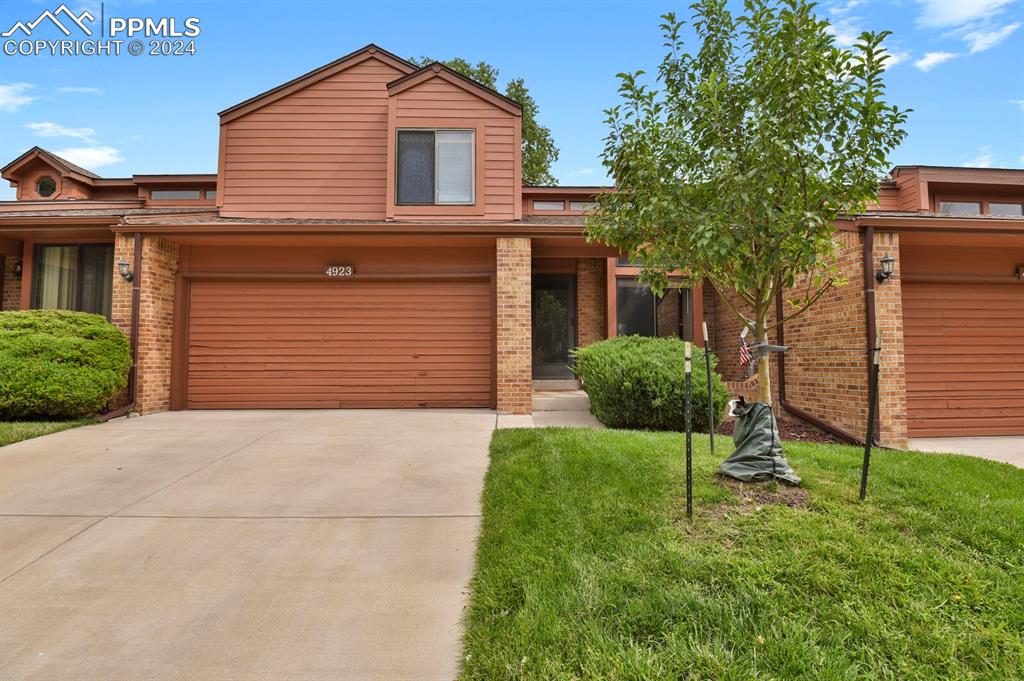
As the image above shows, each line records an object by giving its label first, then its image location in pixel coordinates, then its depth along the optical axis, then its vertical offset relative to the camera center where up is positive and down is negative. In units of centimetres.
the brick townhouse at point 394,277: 759 +148
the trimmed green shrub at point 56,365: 659 -9
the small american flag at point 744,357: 841 +7
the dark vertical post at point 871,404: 320 -29
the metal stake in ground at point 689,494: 305 -87
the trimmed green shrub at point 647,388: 632 -38
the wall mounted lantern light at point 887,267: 663 +133
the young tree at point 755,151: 315 +152
